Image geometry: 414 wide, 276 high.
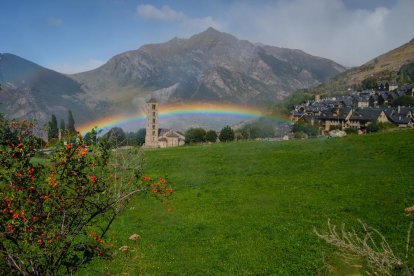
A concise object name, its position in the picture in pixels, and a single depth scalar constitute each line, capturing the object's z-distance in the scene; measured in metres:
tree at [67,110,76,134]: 145.96
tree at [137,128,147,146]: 181.88
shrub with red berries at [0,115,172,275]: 9.66
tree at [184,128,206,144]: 142.25
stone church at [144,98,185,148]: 168.25
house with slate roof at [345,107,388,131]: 121.44
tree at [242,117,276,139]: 146.14
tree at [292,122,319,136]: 123.12
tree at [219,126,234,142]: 131.75
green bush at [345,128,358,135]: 97.64
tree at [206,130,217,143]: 139.00
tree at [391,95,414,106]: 144.00
